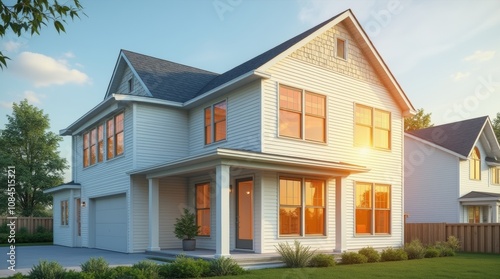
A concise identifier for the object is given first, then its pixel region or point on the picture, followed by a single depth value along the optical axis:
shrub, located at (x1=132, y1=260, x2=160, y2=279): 9.91
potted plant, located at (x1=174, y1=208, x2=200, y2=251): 15.09
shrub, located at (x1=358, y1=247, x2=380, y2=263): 14.81
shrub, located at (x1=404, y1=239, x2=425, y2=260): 16.28
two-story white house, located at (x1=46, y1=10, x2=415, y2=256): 14.34
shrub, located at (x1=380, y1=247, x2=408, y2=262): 15.34
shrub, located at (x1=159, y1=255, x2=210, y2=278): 10.43
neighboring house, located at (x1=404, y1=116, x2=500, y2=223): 25.25
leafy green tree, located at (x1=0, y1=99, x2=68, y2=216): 35.19
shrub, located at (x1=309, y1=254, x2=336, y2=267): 13.08
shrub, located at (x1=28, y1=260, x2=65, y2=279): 9.55
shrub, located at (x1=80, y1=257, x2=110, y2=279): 9.77
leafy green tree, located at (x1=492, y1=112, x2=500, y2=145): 44.88
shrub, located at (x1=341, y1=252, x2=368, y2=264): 14.21
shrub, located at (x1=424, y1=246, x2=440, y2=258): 16.81
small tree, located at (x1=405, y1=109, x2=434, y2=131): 47.41
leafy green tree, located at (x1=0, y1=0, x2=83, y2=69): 5.47
